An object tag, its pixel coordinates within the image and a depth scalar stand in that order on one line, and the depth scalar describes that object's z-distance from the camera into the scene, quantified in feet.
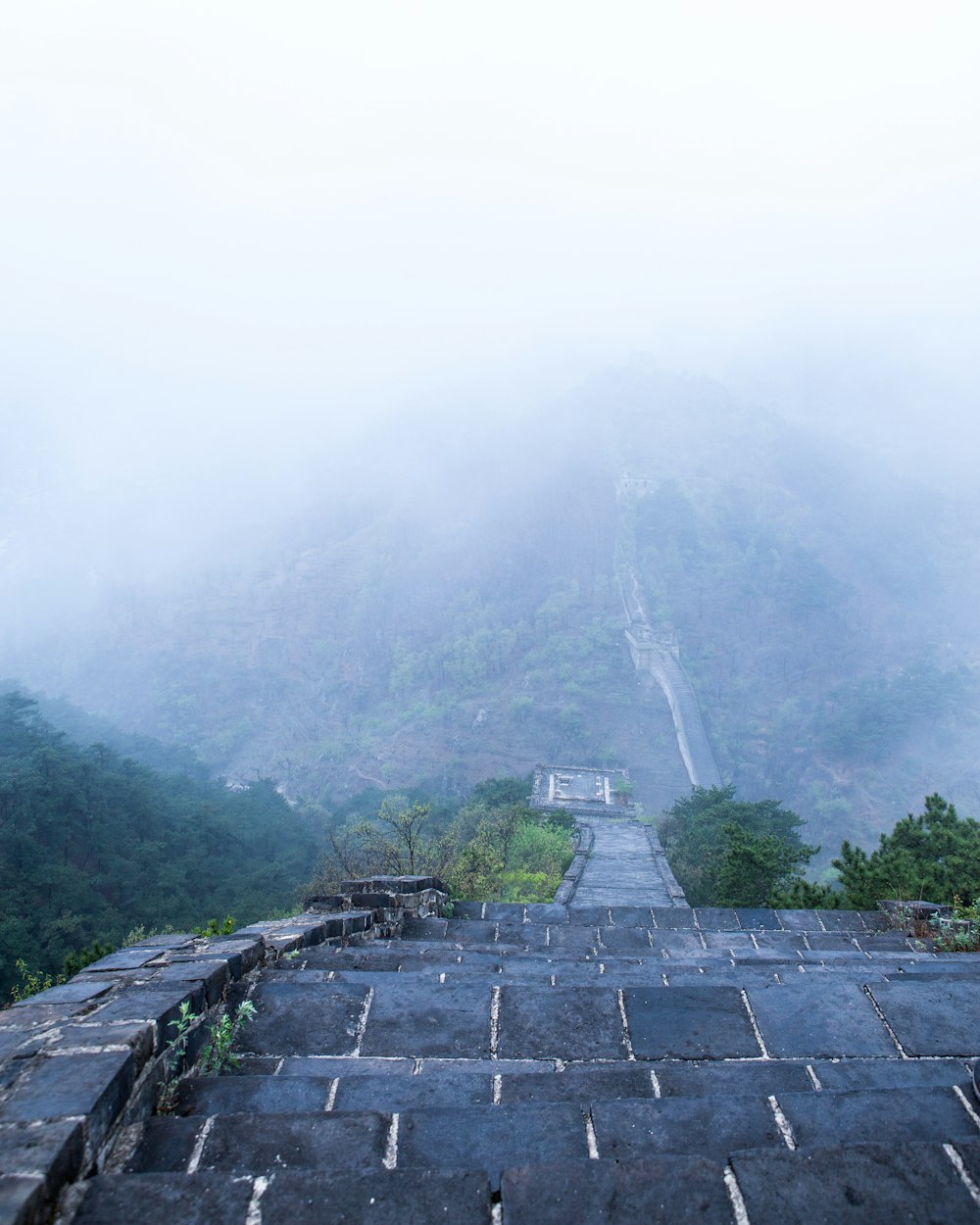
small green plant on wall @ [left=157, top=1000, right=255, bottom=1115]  8.94
